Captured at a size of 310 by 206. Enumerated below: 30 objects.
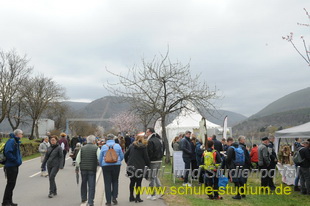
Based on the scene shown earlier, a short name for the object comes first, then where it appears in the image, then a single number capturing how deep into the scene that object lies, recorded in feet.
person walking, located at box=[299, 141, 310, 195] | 33.78
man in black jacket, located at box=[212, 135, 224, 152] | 40.58
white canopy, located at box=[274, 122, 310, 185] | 35.25
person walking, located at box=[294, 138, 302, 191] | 38.04
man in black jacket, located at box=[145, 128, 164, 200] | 30.14
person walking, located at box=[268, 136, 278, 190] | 38.11
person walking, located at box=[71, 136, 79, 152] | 75.31
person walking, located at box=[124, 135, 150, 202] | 28.40
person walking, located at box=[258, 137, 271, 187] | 35.88
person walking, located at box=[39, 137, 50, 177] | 52.60
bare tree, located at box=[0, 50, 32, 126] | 125.29
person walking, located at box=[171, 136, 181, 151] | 50.53
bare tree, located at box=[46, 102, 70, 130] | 232.53
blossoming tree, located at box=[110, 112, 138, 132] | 242.99
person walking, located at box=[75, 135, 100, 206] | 27.55
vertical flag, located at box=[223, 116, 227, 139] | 68.68
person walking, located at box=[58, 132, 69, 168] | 59.08
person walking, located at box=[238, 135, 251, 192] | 32.68
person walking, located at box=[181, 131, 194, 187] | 38.02
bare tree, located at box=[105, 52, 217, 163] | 65.77
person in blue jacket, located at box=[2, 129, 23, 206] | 27.07
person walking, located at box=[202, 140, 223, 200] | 30.68
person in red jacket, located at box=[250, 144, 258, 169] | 45.93
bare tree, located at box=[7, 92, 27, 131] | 143.98
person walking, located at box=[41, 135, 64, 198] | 31.96
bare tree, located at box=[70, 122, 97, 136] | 320.42
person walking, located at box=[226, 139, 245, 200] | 31.86
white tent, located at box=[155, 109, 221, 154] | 84.58
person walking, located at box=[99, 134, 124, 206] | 27.71
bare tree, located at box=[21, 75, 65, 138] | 172.34
